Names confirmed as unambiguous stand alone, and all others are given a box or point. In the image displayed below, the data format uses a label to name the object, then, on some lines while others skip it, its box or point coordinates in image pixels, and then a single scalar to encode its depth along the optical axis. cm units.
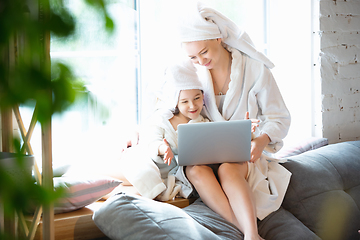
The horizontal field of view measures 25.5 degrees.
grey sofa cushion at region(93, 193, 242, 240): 351
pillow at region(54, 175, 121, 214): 376
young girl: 399
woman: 394
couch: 354
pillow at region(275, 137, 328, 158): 473
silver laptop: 383
